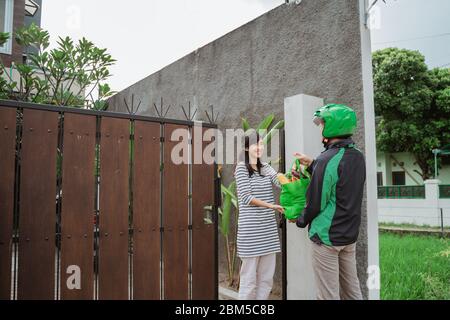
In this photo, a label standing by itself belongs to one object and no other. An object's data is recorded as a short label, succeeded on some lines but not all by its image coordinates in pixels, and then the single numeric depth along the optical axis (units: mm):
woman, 2729
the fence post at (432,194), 10622
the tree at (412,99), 14344
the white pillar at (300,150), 2869
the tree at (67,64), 3400
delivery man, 2131
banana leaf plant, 3708
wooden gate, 2424
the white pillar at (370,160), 2797
